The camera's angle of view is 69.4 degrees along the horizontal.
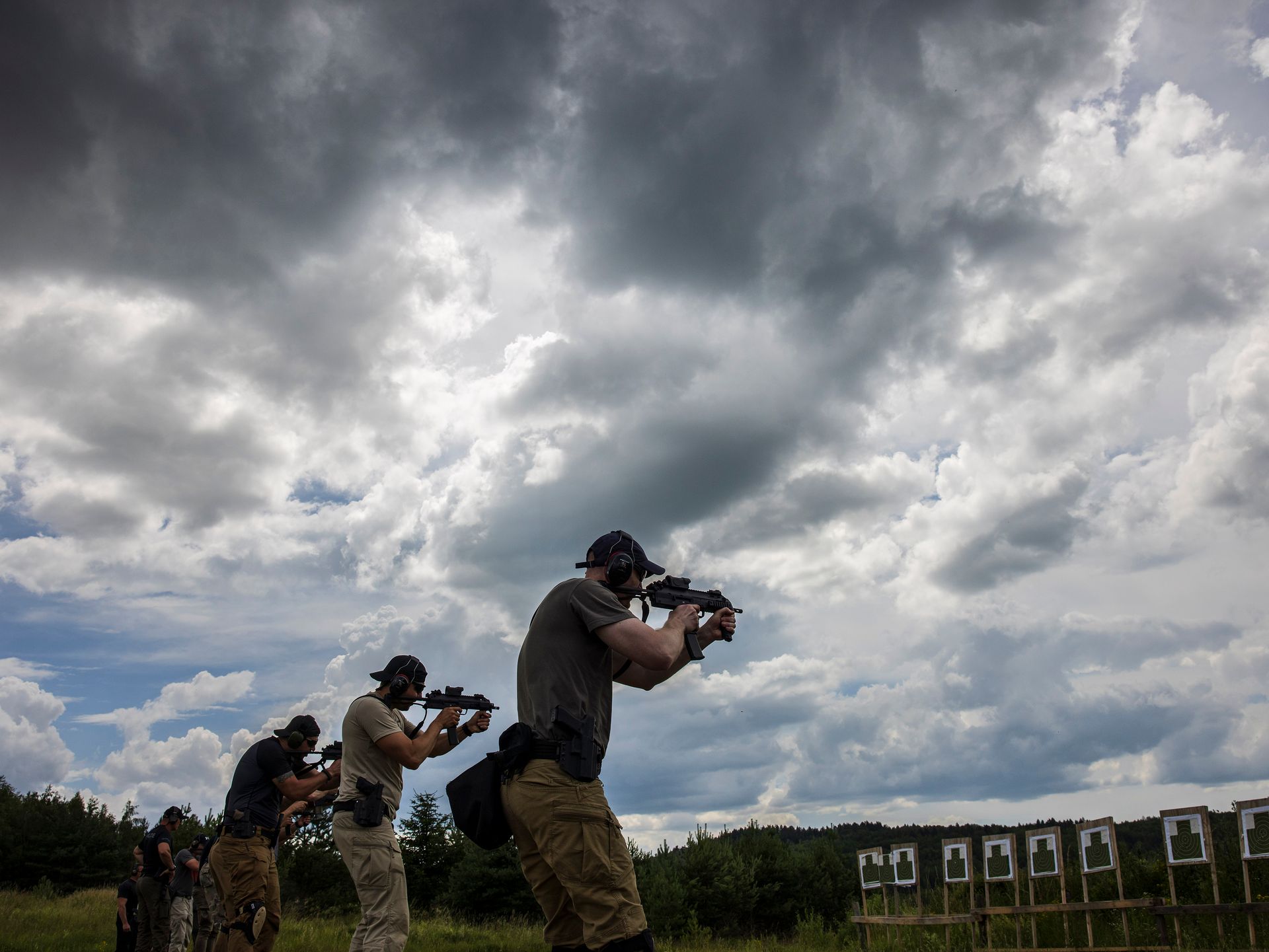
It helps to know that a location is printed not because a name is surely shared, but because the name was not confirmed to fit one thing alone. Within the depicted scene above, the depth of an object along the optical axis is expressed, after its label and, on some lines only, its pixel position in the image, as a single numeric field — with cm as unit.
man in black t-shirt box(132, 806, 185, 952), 1324
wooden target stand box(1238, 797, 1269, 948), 1215
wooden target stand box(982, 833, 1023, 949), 1562
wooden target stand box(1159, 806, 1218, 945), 1295
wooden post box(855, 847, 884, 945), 1844
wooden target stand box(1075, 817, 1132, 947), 1409
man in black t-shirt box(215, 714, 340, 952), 831
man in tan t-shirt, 716
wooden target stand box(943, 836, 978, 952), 1628
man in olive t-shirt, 410
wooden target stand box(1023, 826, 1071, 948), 1485
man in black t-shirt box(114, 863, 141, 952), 1453
